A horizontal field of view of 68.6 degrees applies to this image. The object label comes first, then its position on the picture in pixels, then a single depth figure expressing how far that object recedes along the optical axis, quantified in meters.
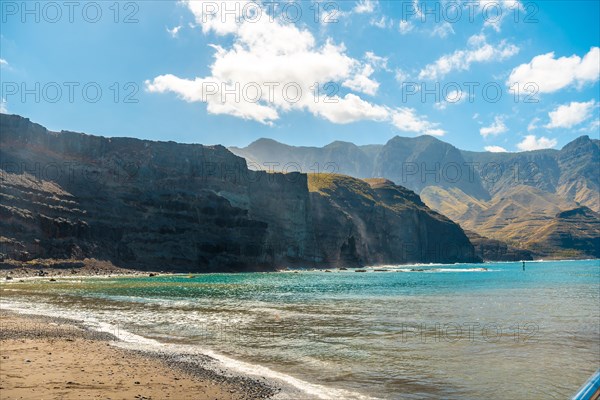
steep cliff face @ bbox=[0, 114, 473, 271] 155.62
